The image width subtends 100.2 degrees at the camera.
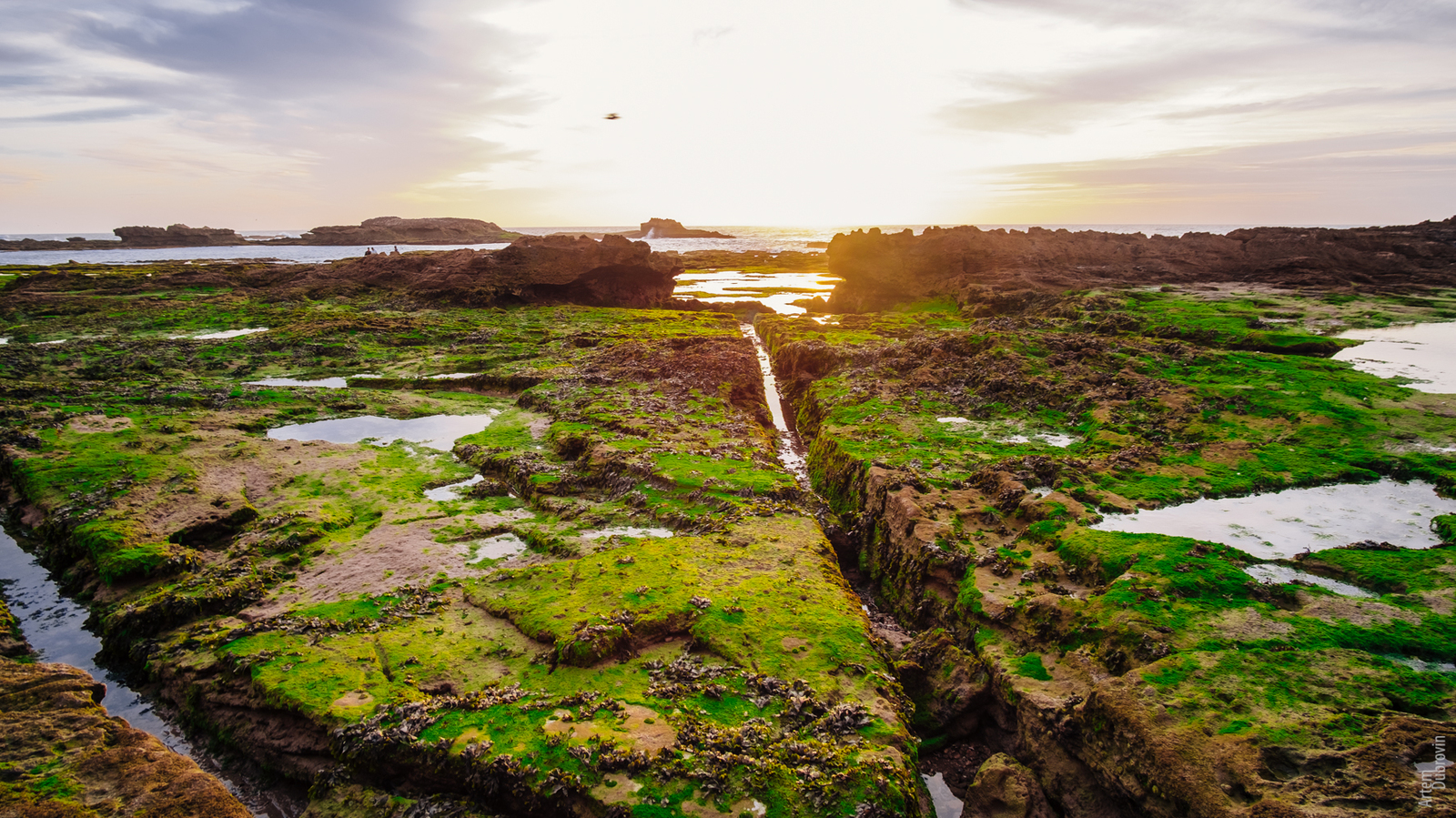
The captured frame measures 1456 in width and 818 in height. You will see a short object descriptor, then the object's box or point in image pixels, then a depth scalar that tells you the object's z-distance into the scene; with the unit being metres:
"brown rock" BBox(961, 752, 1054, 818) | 8.64
